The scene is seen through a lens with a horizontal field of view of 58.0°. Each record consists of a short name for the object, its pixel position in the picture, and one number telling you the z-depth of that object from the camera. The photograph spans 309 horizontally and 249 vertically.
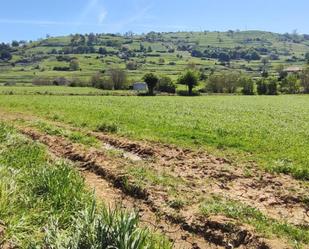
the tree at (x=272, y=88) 72.27
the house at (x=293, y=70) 119.23
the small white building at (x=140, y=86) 70.91
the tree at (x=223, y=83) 73.71
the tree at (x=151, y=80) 61.36
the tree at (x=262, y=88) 72.98
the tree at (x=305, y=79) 74.24
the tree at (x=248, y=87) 73.11
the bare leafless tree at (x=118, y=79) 75.11
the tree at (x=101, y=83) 74.07
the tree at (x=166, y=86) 68.17
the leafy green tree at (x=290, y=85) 76.03
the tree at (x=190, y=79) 65.92
